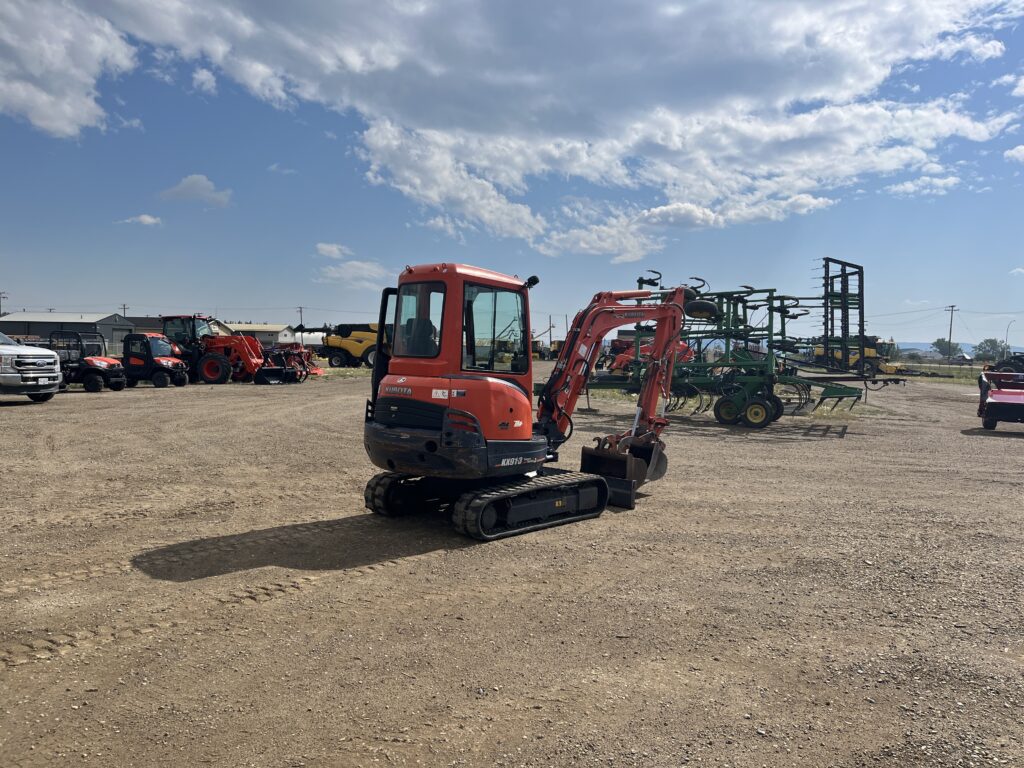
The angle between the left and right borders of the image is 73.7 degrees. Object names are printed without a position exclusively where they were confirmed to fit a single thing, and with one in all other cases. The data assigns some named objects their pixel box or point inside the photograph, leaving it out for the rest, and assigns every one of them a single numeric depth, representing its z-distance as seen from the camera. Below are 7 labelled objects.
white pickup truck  18.00
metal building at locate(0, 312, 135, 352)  76.25
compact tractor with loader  27.52
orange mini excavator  6.80
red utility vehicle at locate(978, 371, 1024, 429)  17.09
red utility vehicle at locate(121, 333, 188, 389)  25.20
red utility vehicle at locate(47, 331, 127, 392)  22.75
